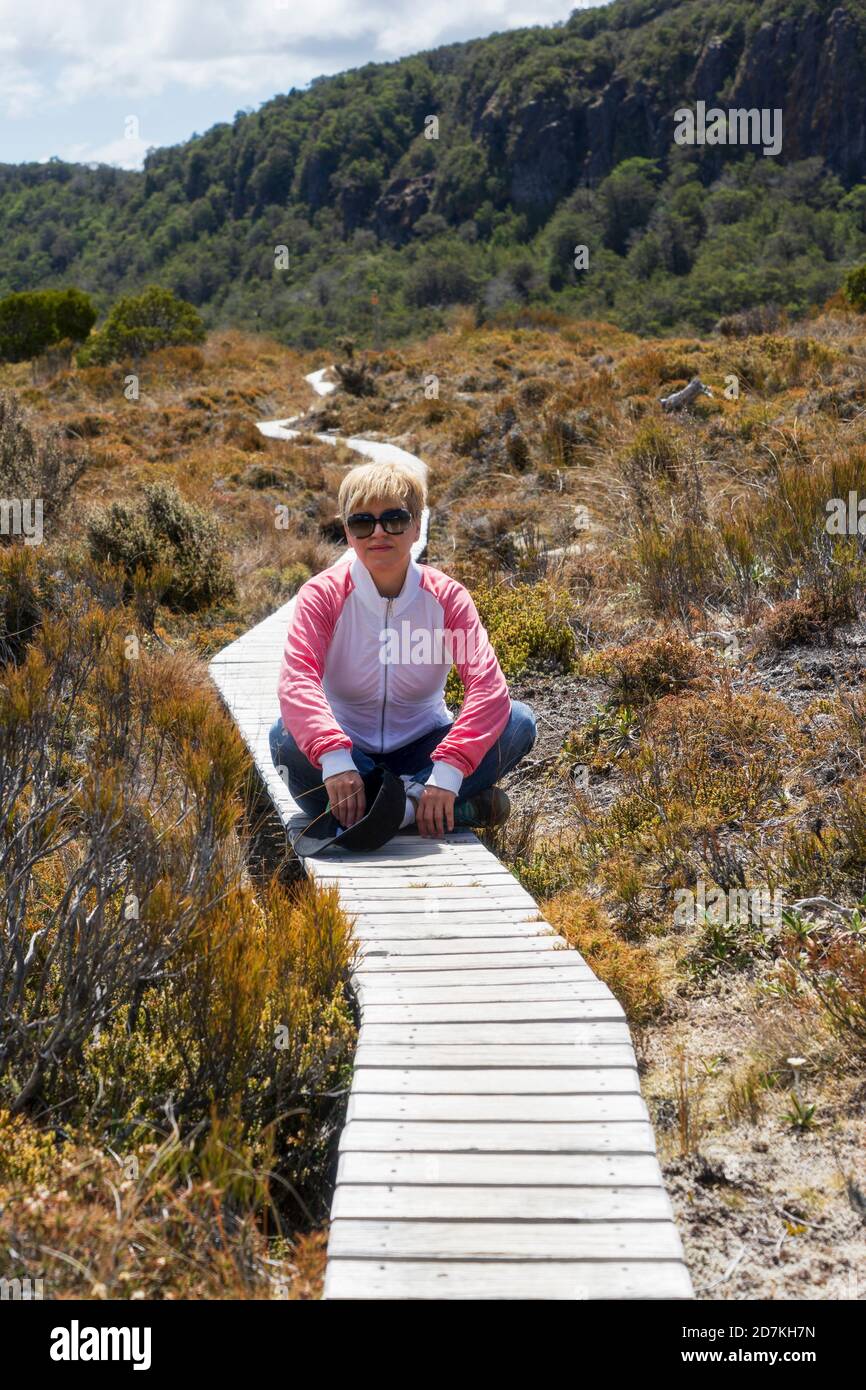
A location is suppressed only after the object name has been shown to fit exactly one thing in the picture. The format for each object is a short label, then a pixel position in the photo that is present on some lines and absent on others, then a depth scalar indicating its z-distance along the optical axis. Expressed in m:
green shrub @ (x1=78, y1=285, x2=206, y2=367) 26.55
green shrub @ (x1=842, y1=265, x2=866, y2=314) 21.74
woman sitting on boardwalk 3.90
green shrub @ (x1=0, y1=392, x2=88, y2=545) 9.62
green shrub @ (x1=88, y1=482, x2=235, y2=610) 8.78
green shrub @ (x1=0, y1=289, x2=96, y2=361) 28.55
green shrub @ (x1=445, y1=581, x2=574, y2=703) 6.66
